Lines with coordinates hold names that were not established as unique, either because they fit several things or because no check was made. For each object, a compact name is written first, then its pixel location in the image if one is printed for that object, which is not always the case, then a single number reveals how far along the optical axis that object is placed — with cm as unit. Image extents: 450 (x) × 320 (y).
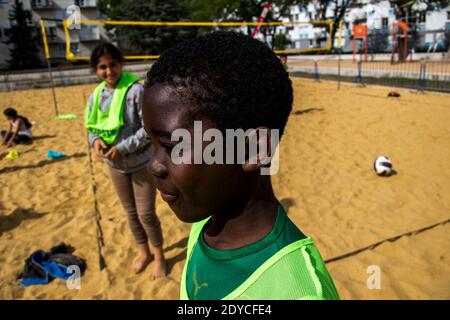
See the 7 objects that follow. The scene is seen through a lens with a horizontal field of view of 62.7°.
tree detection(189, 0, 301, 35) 4078
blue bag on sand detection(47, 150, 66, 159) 703
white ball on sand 539
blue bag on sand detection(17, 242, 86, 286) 335
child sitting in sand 800
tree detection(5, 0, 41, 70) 3659
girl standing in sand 278
